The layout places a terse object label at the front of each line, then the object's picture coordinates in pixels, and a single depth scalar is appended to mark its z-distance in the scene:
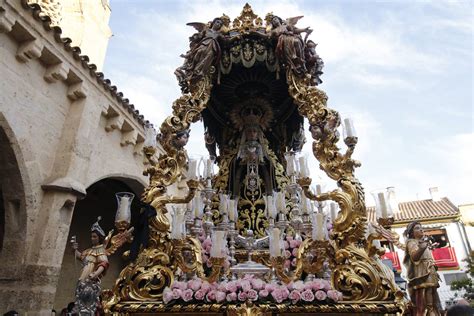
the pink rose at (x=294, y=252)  4.37
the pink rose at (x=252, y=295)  3.27
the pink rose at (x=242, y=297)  3.27
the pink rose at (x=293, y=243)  4.57
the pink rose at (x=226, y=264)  3.85
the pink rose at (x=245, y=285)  3.32
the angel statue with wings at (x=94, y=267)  3.16
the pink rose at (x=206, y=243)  4.45
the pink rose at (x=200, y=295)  3.32
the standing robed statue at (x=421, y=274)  2.95
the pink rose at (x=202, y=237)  4.62
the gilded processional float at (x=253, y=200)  3.31
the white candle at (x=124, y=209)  3.54
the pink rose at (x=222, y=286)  3.36
